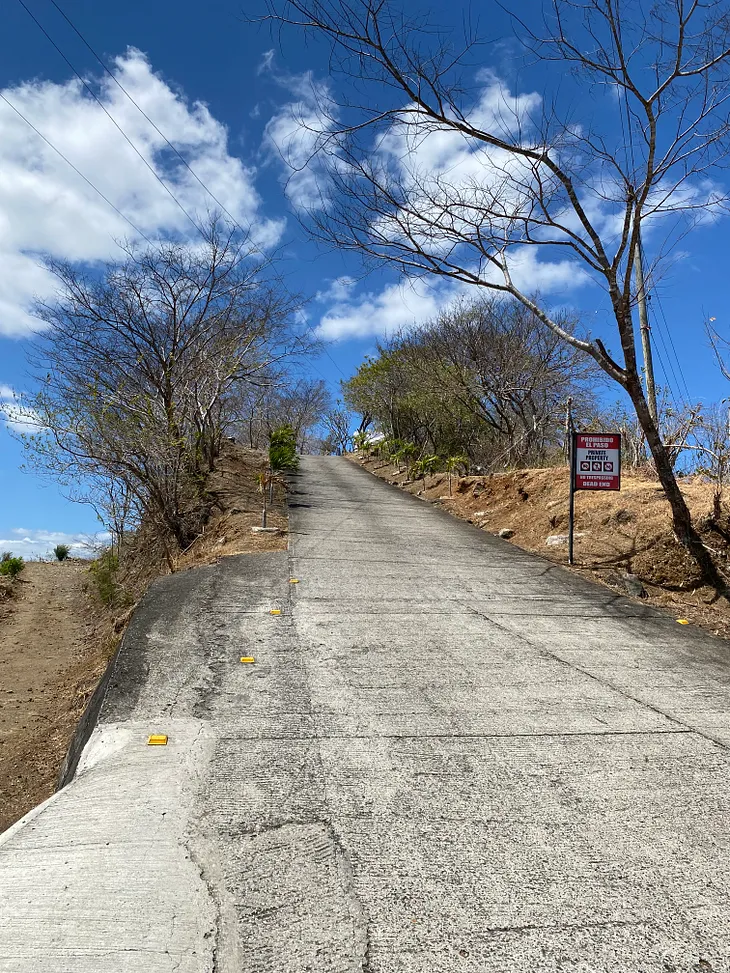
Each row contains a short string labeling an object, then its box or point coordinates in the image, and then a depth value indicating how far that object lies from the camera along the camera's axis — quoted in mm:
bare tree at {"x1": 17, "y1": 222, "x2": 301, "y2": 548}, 11289
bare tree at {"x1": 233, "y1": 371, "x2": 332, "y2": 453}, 18625
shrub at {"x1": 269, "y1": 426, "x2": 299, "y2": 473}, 19578
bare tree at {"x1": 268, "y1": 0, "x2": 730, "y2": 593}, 7648
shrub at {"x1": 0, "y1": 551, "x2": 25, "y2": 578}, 18953
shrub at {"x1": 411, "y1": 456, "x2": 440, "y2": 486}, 20391
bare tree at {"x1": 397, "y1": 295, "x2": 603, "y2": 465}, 20266
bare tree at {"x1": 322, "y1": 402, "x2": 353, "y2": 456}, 49500
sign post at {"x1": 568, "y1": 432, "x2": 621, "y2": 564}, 9469
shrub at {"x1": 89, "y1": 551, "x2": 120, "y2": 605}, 12734
